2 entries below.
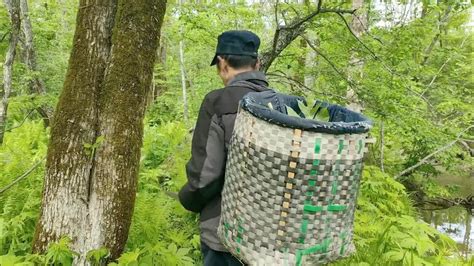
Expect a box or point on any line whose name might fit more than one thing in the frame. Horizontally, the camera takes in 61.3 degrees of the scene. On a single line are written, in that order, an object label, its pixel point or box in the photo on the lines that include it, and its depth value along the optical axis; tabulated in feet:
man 6.83
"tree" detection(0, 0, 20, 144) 14.25
